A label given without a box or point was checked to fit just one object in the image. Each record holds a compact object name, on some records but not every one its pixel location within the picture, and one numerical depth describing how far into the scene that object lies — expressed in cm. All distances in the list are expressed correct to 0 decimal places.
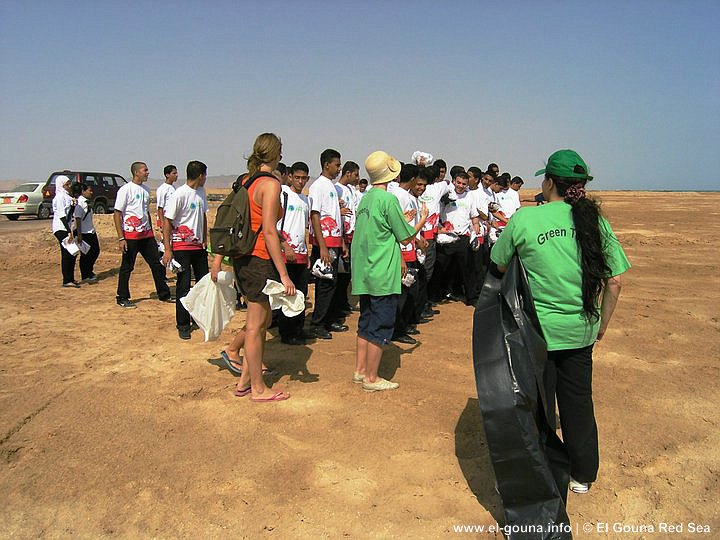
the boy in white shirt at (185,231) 612
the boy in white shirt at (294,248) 553
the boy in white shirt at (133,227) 740
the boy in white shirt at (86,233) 922
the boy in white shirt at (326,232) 600
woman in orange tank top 396
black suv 2067
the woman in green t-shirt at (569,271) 274
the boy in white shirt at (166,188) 725
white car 2106
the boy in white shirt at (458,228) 762
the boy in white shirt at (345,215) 668
